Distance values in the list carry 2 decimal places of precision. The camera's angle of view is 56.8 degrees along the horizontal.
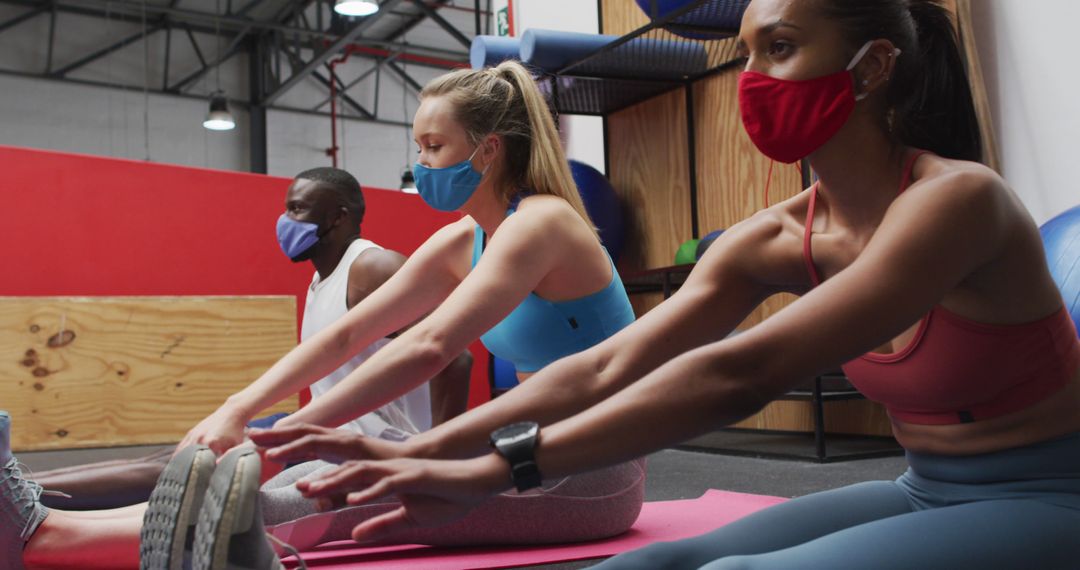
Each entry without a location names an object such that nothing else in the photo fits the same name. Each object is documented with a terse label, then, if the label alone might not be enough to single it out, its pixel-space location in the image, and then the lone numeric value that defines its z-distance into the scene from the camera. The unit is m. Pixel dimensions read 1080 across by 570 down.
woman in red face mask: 0.85
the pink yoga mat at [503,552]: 1.90
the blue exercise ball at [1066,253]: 2.11
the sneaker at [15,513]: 1.65
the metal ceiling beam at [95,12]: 13.15
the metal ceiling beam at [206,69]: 14.30
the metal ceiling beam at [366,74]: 15.50
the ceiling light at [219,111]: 11.57
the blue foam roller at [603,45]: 4.28
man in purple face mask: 2.18
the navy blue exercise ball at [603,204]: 4.83
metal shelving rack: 4.10
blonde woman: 1.71
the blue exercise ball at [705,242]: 4.07
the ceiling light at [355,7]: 9.13
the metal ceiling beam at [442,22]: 12.77
